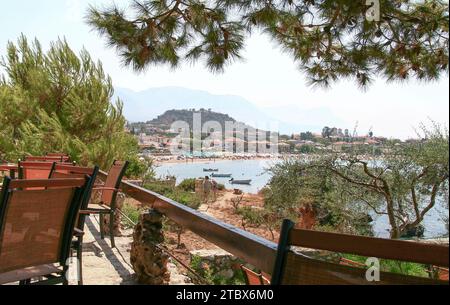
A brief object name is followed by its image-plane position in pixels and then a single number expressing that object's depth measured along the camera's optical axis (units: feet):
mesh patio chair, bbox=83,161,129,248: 12.12
